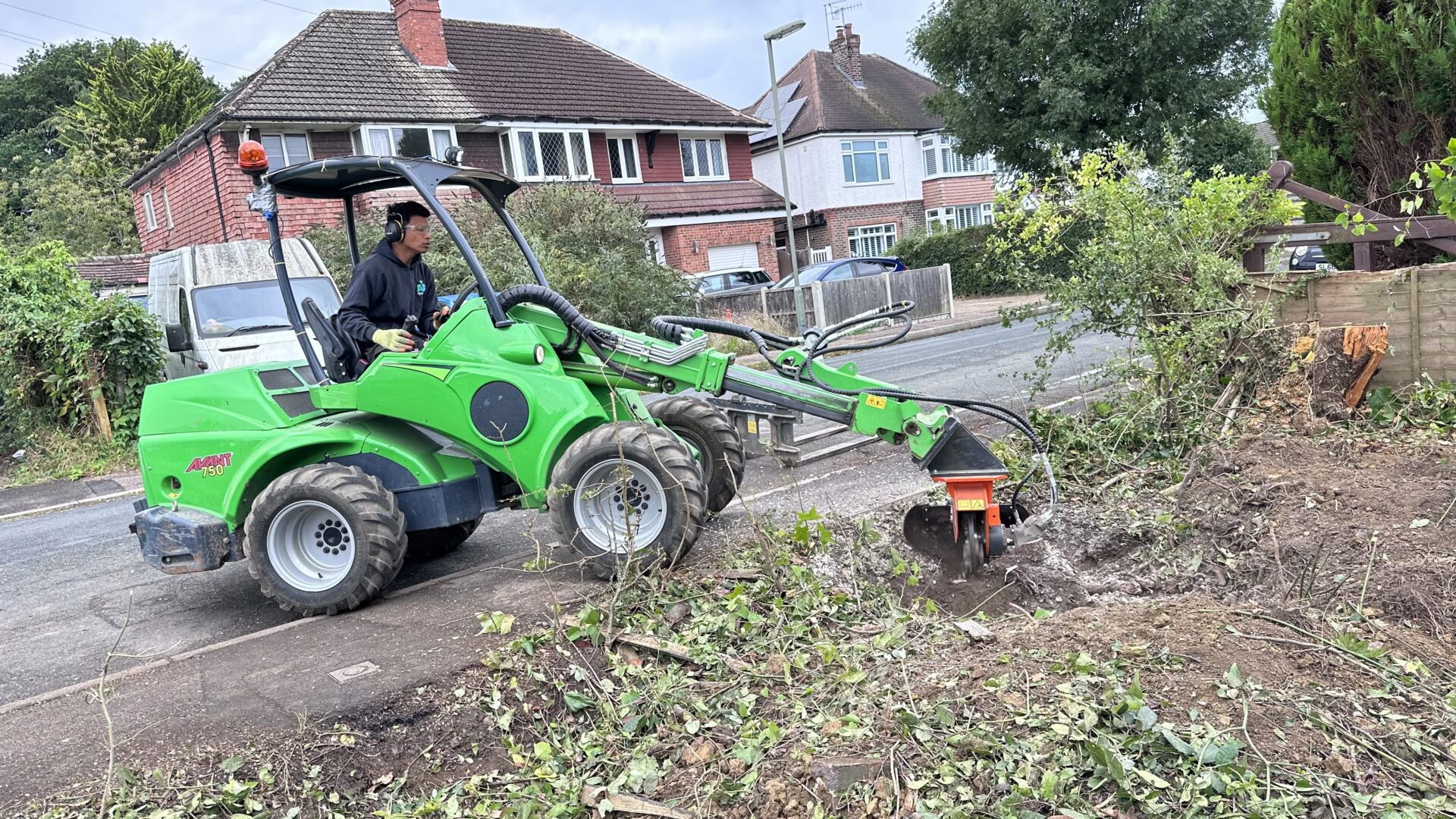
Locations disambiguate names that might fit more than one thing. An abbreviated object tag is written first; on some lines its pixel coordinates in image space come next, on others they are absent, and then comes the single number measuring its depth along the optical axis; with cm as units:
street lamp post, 1888
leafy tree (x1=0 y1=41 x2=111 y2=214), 5009
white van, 1231
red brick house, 2281
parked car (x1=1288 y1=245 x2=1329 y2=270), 1775
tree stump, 767
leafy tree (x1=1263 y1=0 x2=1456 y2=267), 849
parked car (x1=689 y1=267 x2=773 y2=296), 2680
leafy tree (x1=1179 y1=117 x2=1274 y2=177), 2781
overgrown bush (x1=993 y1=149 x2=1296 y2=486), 768
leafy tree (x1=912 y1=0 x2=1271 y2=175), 2625
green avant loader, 550
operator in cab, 598
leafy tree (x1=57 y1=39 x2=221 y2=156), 3794
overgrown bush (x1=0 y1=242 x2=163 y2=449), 1277
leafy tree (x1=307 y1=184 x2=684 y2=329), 1592
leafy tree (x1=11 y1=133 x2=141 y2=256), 3422
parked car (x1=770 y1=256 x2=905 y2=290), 2695
